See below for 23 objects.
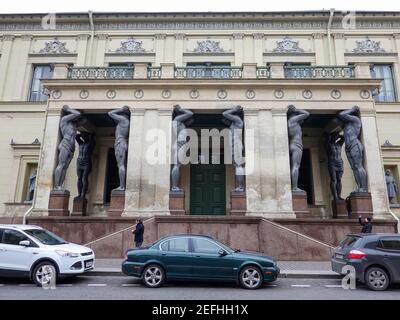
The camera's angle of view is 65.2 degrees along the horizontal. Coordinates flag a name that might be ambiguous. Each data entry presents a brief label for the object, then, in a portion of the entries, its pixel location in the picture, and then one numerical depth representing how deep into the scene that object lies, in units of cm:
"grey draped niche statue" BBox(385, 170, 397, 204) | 1896
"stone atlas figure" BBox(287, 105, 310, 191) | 1527
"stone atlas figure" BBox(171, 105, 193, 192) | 1527
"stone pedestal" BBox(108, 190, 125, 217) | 1473
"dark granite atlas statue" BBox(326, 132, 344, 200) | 1791
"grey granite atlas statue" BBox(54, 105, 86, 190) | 1531
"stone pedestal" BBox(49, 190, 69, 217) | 1479
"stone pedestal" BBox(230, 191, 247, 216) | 1475
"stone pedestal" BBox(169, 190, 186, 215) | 1474
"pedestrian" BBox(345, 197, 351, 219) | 1549
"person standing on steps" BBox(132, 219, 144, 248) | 1250
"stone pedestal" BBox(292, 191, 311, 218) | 1467
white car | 871
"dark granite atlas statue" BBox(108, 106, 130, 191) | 1539
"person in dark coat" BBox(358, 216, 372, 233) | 1296
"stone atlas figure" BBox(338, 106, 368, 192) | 1498
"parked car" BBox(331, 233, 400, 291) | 852
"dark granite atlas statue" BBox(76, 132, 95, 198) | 1835
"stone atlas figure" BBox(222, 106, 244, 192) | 1525
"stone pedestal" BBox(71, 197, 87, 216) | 1797
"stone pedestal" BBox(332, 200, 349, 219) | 1742
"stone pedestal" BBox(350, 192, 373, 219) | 1448
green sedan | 844
